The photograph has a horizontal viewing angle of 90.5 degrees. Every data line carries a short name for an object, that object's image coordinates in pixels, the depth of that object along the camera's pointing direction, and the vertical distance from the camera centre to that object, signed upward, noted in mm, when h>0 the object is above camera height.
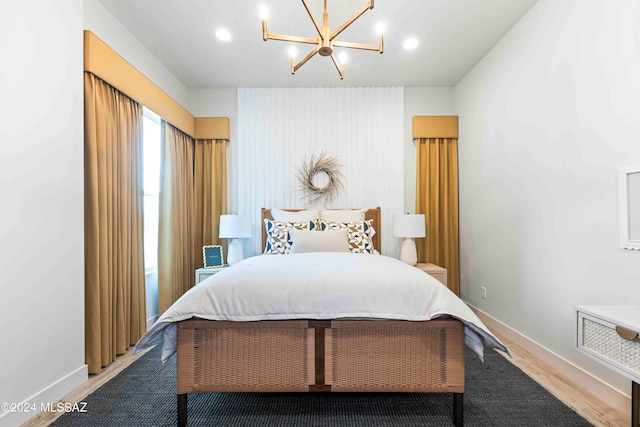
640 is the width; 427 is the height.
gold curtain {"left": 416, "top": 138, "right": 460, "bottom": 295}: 3885 +161
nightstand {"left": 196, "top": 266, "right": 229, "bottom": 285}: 3324 -614
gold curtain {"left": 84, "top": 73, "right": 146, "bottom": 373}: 2207 -72
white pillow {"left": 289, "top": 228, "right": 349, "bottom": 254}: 2883 -257
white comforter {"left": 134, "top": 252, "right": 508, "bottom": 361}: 1655 -463
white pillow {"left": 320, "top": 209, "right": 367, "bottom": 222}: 3576 -16
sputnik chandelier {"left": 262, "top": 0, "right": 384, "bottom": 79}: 1882 +1067
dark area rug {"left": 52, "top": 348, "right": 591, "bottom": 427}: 1682 -1104
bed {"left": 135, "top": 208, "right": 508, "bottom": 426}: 1652 -679
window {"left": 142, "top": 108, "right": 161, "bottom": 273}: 3176 +312
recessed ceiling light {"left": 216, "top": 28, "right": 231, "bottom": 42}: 2746 +1585
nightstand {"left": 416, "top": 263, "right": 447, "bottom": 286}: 3348 -633
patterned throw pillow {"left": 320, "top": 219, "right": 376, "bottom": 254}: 3182 -209
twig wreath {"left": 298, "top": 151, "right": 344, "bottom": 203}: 3922 +470
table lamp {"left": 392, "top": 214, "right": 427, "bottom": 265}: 3512 -198
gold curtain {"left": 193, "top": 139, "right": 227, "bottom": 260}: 3908 +303
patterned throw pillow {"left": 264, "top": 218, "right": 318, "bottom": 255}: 3182 -206
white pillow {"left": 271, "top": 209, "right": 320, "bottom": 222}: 3574 -13
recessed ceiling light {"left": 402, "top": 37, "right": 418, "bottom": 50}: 2912 +1596
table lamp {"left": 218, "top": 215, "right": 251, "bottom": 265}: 3533 -204
